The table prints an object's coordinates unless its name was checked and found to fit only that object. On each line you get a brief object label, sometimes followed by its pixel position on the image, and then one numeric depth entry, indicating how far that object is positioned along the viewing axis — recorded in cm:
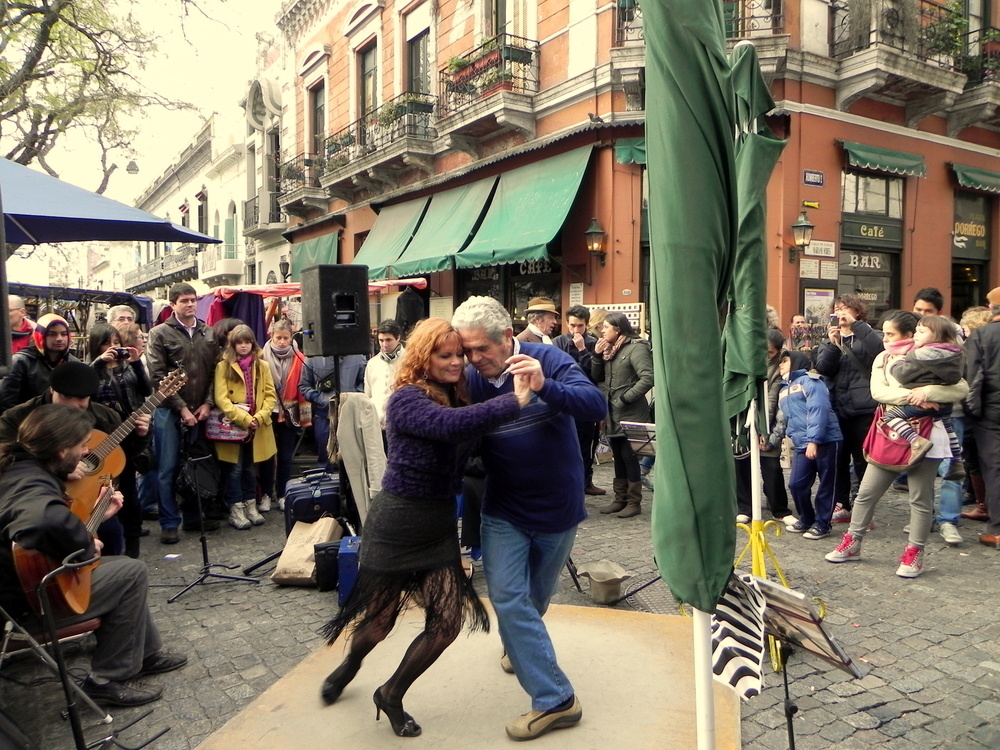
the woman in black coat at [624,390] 696
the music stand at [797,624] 226
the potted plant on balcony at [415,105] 1542
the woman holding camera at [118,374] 578
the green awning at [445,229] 1397
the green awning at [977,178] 1314
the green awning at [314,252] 1988
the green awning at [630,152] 1174
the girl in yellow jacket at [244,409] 670
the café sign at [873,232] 1209
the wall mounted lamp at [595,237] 1190
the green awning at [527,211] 1199
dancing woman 298
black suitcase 563
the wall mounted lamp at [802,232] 1114
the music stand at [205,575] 518
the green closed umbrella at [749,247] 337
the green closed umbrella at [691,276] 187
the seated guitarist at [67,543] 312
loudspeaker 563
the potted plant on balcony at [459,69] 1398
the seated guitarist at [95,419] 400
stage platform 319
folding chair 321
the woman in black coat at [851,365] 629
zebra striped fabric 234
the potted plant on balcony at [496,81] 1309
